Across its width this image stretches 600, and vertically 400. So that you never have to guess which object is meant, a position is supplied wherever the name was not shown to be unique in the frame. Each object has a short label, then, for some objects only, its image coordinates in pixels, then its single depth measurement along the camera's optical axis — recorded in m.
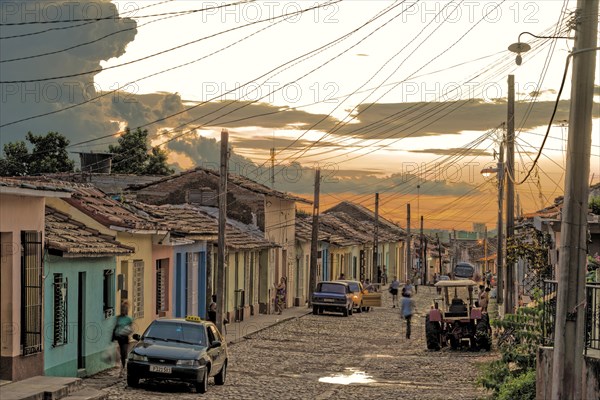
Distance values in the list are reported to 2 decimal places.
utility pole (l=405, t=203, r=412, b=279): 90.94
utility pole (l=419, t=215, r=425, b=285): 113.69
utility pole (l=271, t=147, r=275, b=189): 63.59
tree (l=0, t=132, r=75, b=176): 73.88
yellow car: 56.69
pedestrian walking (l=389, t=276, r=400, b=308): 65.09
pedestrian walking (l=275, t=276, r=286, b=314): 54.20
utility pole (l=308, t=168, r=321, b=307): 57.34
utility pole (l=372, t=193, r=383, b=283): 79.65
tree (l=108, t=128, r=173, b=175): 80.56
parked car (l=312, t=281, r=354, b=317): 53.47
